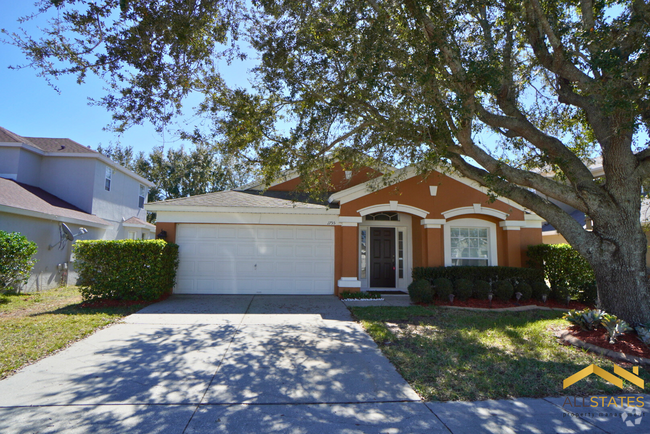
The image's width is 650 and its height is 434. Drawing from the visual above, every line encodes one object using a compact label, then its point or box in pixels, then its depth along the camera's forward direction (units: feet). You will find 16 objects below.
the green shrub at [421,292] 33.27
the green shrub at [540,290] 35.09
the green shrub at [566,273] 34.63
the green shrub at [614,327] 20.18
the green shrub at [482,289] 34.14
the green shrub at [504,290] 34.01
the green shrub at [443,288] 33.78
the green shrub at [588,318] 22.07
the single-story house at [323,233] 38.11
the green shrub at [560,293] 34.27
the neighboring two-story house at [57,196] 40.70
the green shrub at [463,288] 33.83
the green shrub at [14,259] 32.94
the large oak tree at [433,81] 22.43
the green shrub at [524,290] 34.65
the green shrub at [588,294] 34.22
